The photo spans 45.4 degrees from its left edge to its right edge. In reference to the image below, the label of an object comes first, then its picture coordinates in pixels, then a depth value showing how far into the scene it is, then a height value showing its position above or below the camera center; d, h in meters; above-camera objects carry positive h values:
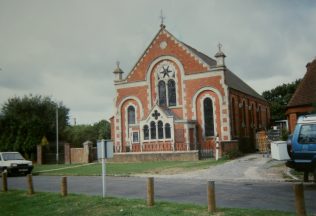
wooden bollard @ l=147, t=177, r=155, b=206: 10.28 -1.23
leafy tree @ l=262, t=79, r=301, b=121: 64.06 +8.32
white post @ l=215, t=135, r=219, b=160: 27.03 -0.36
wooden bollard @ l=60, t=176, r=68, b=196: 13.09 -1.22
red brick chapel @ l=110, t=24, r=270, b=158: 33.78 +4.22
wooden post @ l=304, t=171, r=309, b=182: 14.36 -1.30
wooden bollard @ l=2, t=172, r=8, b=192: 16.11 -1.20
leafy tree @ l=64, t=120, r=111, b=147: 66.10 +3.43
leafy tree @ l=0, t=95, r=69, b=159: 41.81 +3.26
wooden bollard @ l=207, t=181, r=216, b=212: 8.92 -1.21
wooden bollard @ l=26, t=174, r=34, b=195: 14.48 -1.27
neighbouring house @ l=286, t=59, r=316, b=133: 26.08 +3.10
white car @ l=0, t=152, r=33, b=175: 25.31 -0.81
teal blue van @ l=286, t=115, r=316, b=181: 13.17 -0.11
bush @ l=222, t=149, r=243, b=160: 27.25 -0.67
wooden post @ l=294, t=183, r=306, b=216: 7.75 -1.16
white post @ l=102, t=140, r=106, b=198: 12.37 -0.15
